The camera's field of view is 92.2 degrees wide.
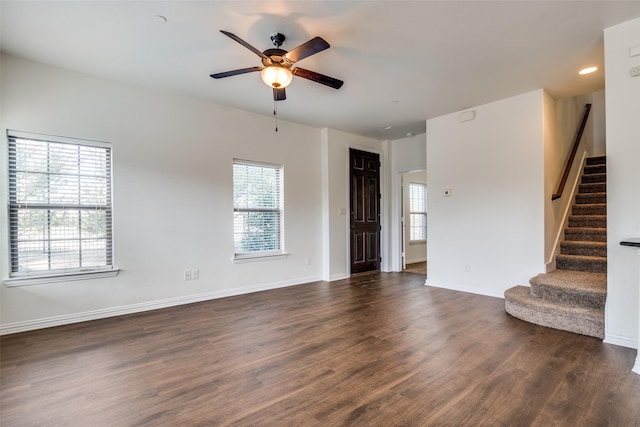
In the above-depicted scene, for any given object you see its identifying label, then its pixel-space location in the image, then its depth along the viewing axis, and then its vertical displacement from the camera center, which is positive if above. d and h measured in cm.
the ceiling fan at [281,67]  246 +131
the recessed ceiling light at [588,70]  336 +159
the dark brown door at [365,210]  598 +13
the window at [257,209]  470 +14
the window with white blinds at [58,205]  314 +17
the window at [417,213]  767 +7
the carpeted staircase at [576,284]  300 -75
